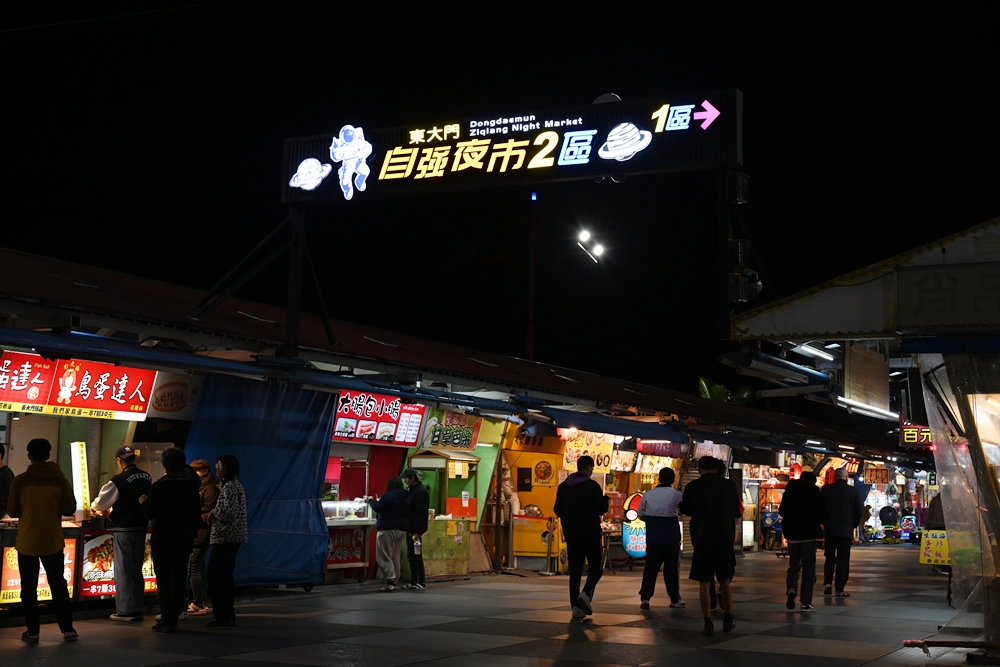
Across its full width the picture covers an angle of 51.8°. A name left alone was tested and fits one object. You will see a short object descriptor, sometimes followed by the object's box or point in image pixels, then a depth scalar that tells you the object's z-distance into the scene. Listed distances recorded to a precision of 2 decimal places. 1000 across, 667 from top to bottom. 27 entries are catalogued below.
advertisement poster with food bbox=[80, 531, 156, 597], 12.49
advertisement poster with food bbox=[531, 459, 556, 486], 21.73
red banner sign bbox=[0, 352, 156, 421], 12.20
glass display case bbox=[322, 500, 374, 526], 16.66
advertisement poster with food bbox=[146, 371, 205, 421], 13.71
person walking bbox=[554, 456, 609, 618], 13.08
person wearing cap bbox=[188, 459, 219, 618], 13.04
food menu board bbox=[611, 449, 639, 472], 24.02
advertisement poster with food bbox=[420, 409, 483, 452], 18.95
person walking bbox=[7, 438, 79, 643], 10.27
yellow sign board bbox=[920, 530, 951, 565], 15.81
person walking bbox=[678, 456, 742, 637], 11.61
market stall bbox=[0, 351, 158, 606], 12.20
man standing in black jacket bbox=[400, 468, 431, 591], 16.55
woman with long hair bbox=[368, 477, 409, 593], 16.34
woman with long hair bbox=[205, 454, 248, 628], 11.52
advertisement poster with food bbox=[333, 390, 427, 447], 16.89
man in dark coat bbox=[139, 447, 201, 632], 11.08
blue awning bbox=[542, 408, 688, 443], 16.89
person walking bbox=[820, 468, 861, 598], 15.96
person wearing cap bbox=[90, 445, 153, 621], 12.04
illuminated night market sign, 12.23
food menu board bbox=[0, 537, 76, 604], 11.43
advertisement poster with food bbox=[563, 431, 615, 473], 22.19
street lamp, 23.78
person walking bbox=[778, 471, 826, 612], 14.38
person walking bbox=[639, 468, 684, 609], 14.52
